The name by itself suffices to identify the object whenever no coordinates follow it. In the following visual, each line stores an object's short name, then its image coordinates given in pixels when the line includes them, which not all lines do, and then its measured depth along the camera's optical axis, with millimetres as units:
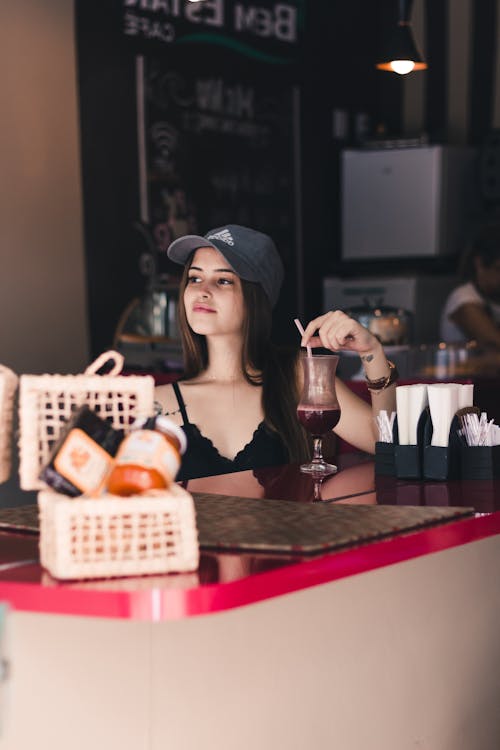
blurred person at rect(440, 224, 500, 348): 6199
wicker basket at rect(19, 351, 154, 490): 1775
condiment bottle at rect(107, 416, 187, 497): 1565
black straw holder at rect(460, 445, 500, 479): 2475
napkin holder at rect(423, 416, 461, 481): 2443
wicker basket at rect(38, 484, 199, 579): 1524
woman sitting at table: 2961
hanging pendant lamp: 4684
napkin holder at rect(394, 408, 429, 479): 2467
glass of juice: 2480
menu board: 6031
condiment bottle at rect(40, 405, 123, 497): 1584
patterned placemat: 1706
